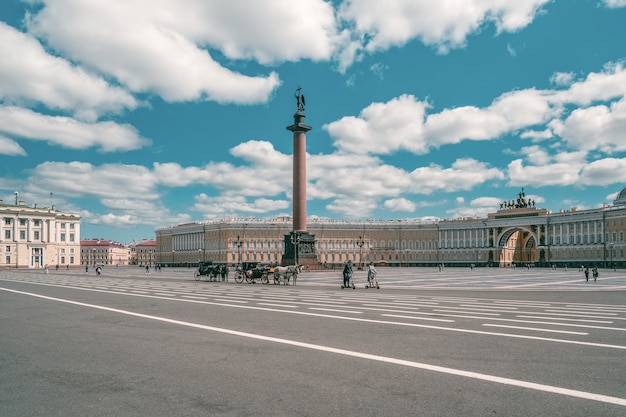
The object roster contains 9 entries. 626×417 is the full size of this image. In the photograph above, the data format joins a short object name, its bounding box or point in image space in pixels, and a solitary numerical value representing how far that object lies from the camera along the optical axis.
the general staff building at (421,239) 111.88
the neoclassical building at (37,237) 103.25
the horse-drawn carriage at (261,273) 33.16
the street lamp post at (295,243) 56.16
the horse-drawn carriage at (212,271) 40.06
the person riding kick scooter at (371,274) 29.27
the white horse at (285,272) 32.84
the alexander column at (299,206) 55.59
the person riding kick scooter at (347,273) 29.05
